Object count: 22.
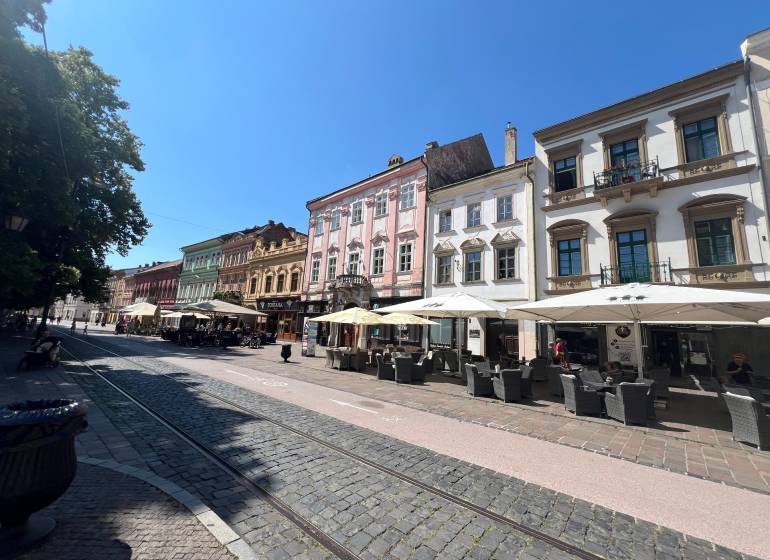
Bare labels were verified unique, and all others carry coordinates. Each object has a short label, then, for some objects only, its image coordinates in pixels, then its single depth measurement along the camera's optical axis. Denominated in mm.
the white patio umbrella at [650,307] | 6793
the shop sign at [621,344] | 14172
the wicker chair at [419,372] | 12195
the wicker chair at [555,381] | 9859
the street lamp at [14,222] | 9602
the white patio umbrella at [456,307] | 11461
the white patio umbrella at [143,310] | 24948
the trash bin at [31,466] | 2498
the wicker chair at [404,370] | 11969
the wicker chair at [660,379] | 9195
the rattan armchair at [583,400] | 7797
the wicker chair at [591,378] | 8555
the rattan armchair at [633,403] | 7121
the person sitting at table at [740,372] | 8133
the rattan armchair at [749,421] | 5840
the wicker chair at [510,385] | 9102
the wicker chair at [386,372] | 12625
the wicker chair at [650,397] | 7301
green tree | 9578
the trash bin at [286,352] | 16031
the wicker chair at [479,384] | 9750
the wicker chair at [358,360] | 14602
